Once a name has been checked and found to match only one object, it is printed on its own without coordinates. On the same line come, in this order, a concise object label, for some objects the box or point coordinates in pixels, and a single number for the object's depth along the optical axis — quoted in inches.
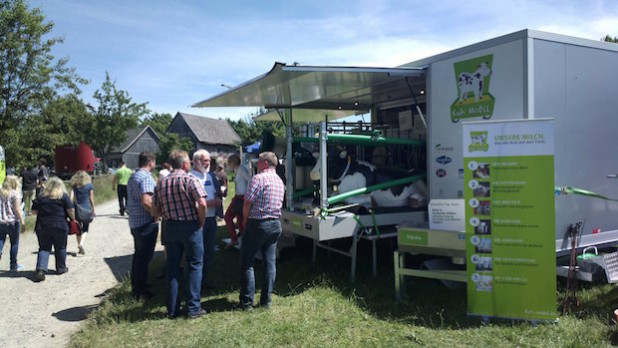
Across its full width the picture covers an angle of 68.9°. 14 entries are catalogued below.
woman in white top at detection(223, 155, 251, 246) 281.9
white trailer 192.1
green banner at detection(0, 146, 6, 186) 415.8
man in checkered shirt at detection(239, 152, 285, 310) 187.3
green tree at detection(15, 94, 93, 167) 561.9
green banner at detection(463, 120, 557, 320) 167.5
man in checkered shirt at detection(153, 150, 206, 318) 182.1
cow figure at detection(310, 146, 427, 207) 233.1
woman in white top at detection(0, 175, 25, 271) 279.1
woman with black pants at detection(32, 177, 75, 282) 266.9
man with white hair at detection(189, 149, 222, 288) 214.7
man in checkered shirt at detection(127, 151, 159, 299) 214.2
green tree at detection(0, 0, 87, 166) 534.9
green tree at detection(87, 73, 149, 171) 1224.8
